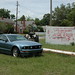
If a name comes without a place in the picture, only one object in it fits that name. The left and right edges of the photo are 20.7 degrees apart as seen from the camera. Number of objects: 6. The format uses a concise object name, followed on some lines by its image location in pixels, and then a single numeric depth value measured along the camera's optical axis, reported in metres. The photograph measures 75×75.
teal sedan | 12.16
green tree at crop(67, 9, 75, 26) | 68.43
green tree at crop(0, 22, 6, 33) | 65.25
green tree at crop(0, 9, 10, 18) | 126.69
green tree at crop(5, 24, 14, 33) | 69.09
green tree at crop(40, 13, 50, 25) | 126.99
